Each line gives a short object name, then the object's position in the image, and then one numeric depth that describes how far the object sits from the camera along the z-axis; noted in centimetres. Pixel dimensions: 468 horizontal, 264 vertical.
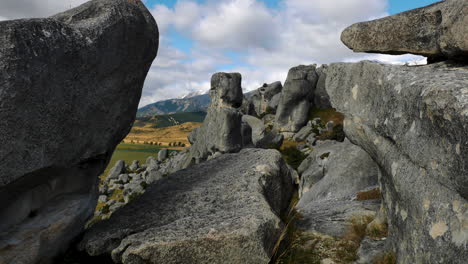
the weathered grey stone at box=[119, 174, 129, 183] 5318
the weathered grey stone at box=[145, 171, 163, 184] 4494
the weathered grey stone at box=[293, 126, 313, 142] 5315
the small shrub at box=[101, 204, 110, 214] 3609
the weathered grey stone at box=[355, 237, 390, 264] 720
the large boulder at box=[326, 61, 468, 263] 471
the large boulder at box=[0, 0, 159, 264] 584
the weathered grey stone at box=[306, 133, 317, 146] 4766
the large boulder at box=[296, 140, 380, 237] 946
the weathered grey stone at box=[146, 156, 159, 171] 5892
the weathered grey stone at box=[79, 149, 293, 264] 646
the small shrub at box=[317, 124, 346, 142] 4500
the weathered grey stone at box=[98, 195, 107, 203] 4365
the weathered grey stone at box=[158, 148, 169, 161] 6844
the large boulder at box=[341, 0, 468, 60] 556
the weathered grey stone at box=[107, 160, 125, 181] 5656
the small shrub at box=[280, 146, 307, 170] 3701
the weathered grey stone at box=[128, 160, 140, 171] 6250
